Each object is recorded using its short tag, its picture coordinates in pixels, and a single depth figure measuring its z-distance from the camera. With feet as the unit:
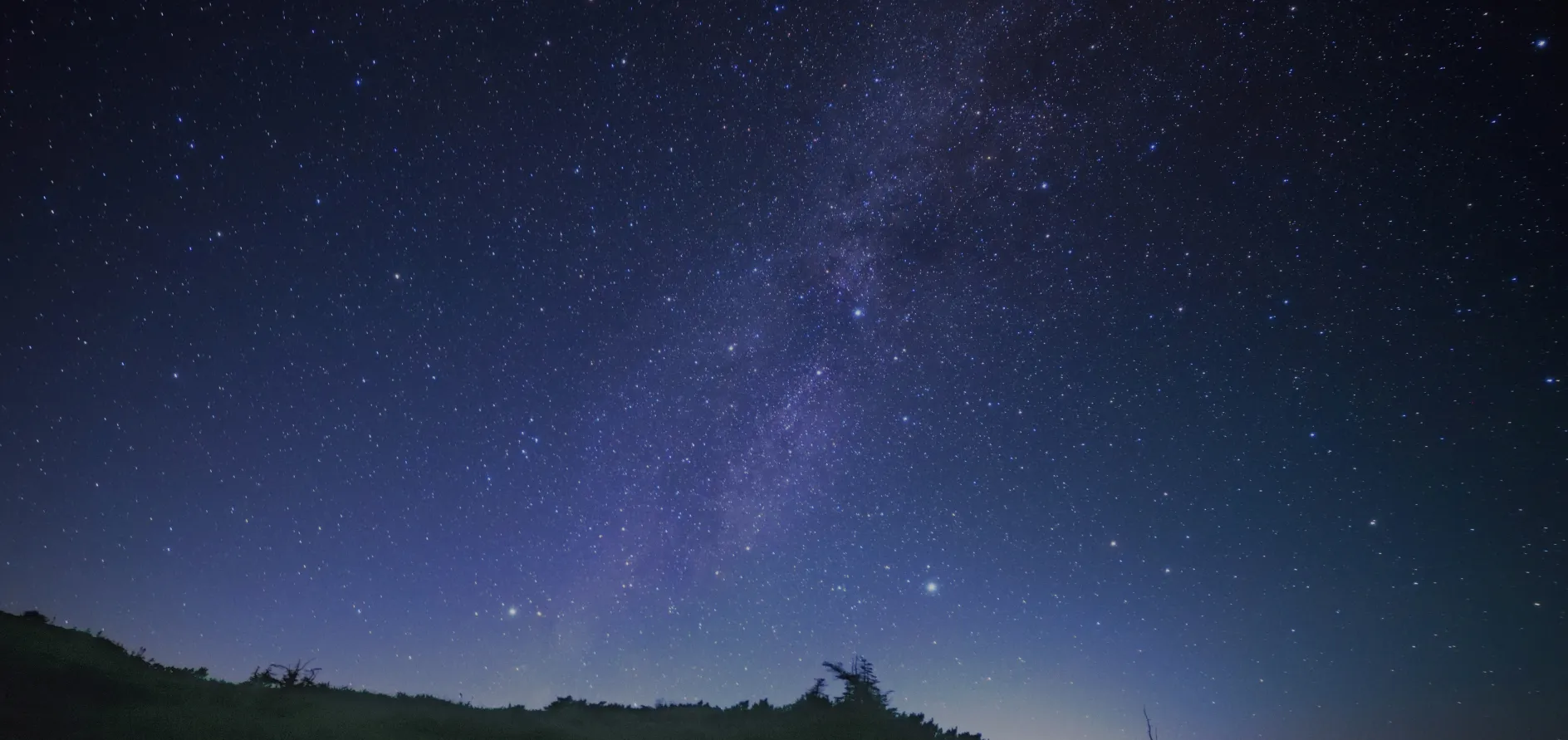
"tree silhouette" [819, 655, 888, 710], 50.24
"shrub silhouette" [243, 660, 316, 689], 40.57
